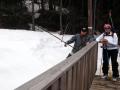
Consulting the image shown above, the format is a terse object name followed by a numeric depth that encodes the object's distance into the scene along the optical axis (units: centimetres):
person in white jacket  459
